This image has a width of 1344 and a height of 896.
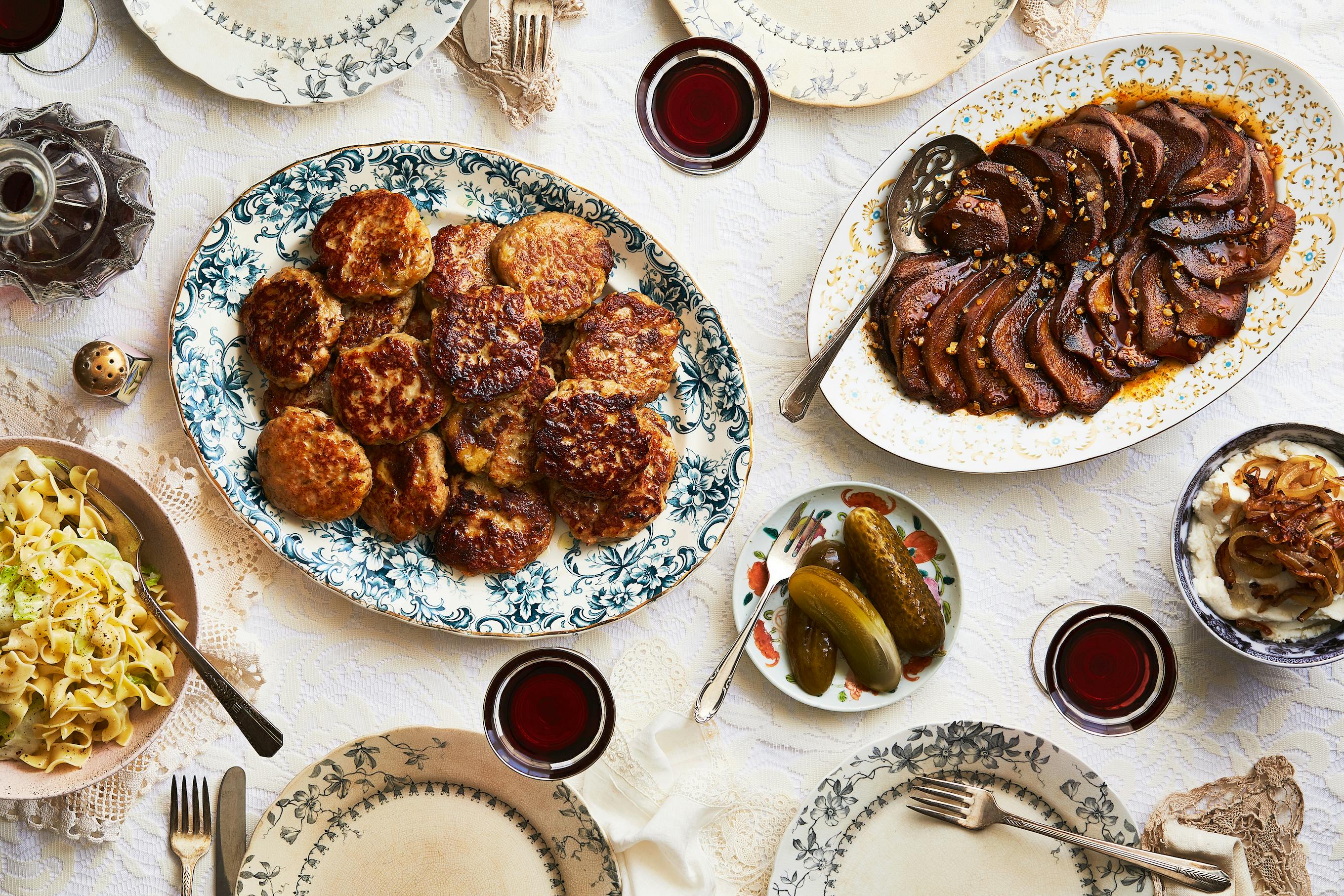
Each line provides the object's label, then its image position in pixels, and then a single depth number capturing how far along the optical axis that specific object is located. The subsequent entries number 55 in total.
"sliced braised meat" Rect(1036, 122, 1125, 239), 2.27
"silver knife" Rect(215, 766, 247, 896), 2.27
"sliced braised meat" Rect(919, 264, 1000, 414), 2.31
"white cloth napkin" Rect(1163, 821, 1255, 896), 2.35
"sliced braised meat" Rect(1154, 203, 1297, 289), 2.35
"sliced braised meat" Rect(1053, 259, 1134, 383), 2.34
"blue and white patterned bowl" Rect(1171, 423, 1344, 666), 2.26
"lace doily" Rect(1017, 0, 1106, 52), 2.45
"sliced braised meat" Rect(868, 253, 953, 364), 2.34
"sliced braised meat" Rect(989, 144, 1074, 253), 2.30
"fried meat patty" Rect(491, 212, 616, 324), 2.22
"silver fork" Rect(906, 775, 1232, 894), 2.25
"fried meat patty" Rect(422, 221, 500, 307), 2.20
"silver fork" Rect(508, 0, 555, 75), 2.28
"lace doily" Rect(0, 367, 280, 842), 2.26
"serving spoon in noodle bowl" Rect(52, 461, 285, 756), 2.11
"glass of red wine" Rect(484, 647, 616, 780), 2.19
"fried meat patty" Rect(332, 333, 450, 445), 2.16
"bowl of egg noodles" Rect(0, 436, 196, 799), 2.07
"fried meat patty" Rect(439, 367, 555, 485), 2.21
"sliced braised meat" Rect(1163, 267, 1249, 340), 2.35
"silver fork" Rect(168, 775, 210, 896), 2.25
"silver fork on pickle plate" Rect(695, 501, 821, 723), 2.27
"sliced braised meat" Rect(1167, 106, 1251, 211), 2.32
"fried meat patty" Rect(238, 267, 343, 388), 2.16
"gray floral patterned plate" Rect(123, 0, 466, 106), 2.27
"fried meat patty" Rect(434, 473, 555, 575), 2.22
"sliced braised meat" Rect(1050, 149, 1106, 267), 2.30
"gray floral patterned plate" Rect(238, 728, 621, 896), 2.25
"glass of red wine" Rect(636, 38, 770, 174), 2.32
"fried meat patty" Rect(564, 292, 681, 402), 2.25
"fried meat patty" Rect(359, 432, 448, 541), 2.18
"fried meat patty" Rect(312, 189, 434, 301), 2.16
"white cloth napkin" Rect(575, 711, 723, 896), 2.27
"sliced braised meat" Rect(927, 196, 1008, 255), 2.30
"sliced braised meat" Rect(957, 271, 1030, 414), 2.30
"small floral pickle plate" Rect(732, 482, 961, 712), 2.33
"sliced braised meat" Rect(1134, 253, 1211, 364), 2.34
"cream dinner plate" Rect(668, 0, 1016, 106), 2.38
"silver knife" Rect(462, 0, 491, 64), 2.29
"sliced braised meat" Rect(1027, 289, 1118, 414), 2.33
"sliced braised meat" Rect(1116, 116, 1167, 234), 2.30
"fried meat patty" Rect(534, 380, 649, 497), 2.16
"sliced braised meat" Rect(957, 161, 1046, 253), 2.30
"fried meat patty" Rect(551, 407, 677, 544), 2.26
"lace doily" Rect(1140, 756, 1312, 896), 2.39
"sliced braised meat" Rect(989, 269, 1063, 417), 2.31
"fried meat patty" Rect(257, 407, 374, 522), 2.14
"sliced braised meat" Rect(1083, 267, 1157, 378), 2.34
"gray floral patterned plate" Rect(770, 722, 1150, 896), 2.30
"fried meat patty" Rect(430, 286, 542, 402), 2.15
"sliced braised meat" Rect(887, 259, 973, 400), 2.31
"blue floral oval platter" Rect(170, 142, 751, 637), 2.19
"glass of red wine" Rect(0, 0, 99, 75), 2.11
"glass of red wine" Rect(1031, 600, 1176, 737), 2.38
